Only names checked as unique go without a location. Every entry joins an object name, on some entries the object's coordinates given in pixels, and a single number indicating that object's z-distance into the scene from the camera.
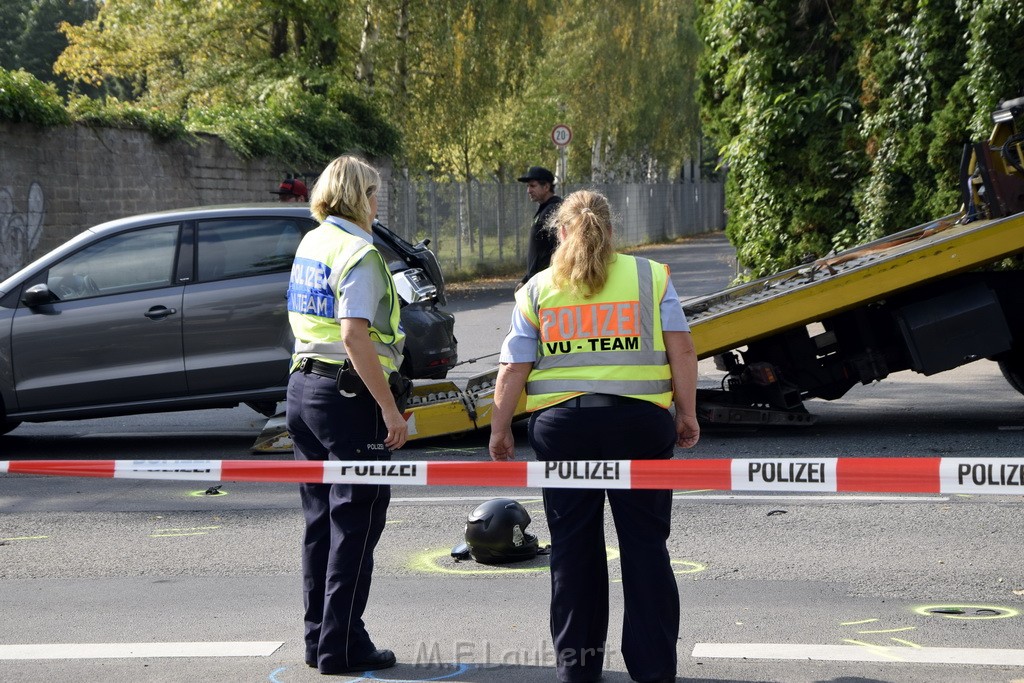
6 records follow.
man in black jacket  18.84
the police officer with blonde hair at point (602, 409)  8.20
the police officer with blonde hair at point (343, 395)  8.65
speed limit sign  54.66
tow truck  16.45
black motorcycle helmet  11.49
